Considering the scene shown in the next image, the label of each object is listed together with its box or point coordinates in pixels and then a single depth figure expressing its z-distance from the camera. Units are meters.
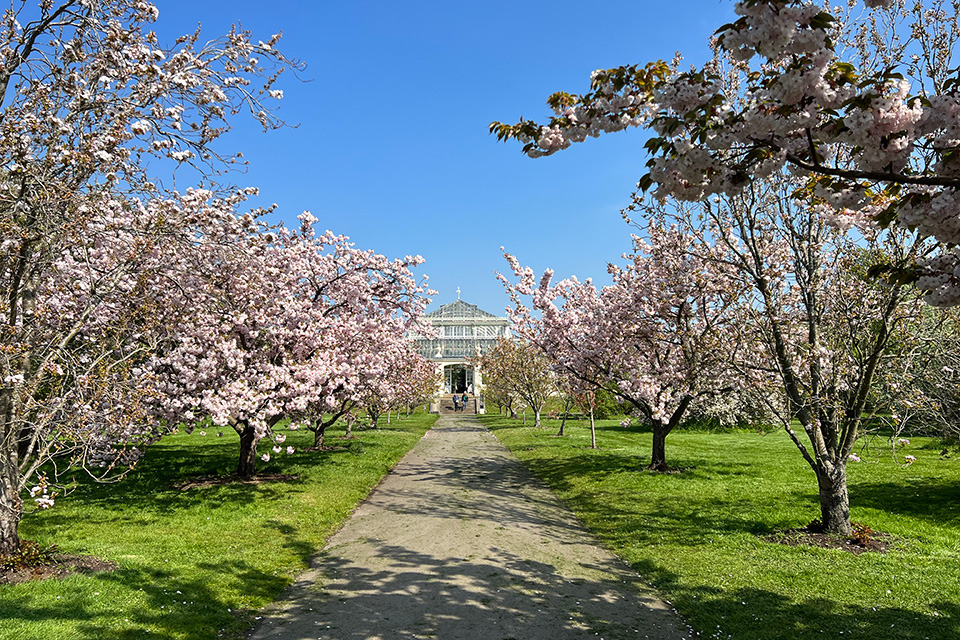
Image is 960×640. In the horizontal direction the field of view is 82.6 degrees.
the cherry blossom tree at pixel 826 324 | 9.11
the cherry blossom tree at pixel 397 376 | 19.00
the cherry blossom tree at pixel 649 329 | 14.03
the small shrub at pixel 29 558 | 7.41
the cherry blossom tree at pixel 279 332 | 11.90
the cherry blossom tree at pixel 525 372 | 36.59
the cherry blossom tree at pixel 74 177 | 6.89
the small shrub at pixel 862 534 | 9.18
